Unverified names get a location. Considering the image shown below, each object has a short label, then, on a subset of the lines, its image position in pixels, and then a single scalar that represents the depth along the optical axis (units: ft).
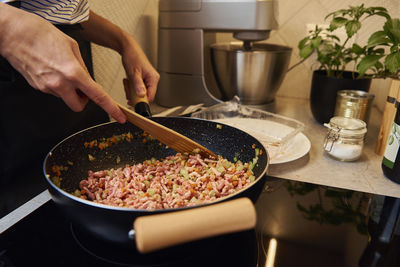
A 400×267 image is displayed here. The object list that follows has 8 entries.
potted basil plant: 2.45
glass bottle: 2.18
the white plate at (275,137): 2.55
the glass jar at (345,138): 2.51
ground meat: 1.84
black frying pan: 1.33
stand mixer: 3.19
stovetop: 1.56
